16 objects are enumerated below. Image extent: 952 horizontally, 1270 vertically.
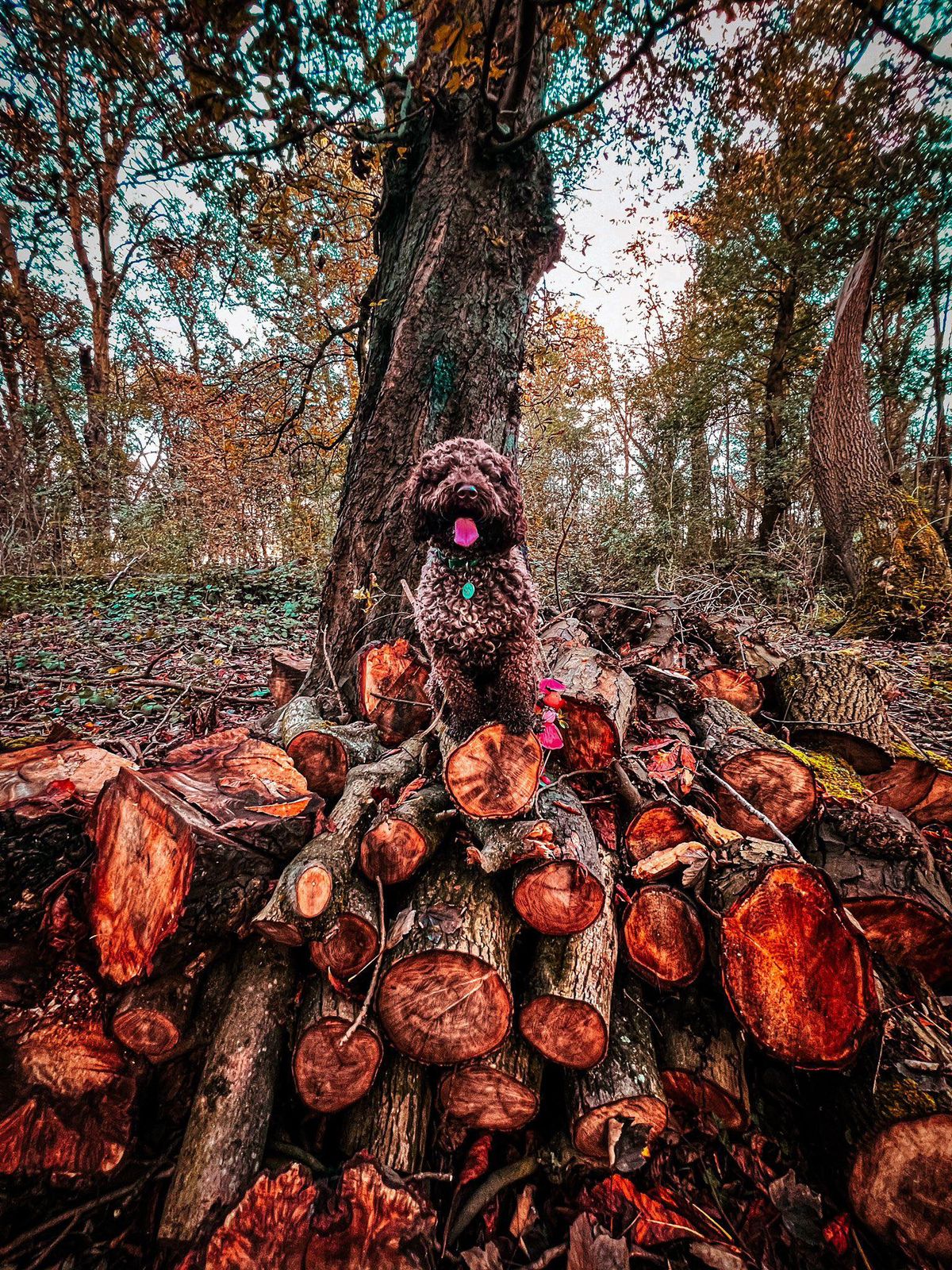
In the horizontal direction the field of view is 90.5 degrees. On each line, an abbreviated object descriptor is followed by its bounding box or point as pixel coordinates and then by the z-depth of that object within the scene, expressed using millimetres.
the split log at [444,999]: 1424
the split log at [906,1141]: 1175
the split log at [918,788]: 2402
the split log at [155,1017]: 1347
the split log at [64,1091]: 1242
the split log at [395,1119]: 1364
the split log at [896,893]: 1659
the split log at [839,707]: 2533
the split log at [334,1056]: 1383
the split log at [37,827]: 1368
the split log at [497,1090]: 1452
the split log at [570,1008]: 1440
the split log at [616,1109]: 1396
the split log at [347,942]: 1442
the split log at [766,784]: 2025
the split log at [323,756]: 2090
